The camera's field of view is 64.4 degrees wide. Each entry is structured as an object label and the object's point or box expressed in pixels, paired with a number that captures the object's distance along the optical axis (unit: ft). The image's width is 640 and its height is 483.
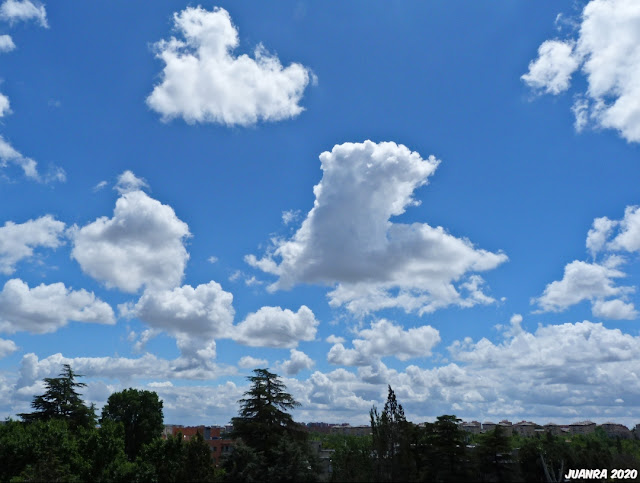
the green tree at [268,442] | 120.98
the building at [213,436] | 331.57
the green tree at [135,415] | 207.92
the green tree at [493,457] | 108.37
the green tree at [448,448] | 104.64
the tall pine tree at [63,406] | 197.67
